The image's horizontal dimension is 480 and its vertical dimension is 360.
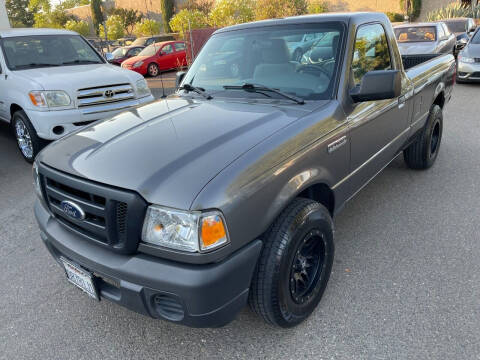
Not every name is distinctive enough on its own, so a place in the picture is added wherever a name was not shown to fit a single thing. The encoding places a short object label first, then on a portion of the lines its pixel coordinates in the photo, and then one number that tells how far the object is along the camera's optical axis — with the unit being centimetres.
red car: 1582
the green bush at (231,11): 2298
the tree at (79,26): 4466
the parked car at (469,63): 961
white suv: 533
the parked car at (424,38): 1005
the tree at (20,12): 5375
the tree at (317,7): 2968
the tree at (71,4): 5517
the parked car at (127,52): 1903
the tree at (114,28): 3994
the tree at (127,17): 4435
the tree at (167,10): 4219
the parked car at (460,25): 1434
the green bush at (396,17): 2906
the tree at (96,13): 5034
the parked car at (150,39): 2147
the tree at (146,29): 3712
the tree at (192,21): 2420
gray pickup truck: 186
